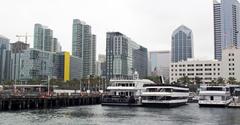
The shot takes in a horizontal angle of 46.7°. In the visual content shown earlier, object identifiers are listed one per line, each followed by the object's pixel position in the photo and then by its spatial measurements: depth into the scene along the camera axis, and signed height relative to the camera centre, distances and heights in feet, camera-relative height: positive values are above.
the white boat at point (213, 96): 284.33 -17.49
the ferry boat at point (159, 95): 262.67 -15.56
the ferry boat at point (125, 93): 282.86 -15.09
